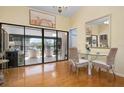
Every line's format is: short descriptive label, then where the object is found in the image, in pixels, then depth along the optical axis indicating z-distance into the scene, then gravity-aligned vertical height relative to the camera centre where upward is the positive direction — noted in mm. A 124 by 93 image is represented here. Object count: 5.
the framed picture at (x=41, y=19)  3849 +1396
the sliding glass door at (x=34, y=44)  3524 +93
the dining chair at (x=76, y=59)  2644 -459
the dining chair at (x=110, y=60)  2339 -464
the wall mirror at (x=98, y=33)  2977 +533
